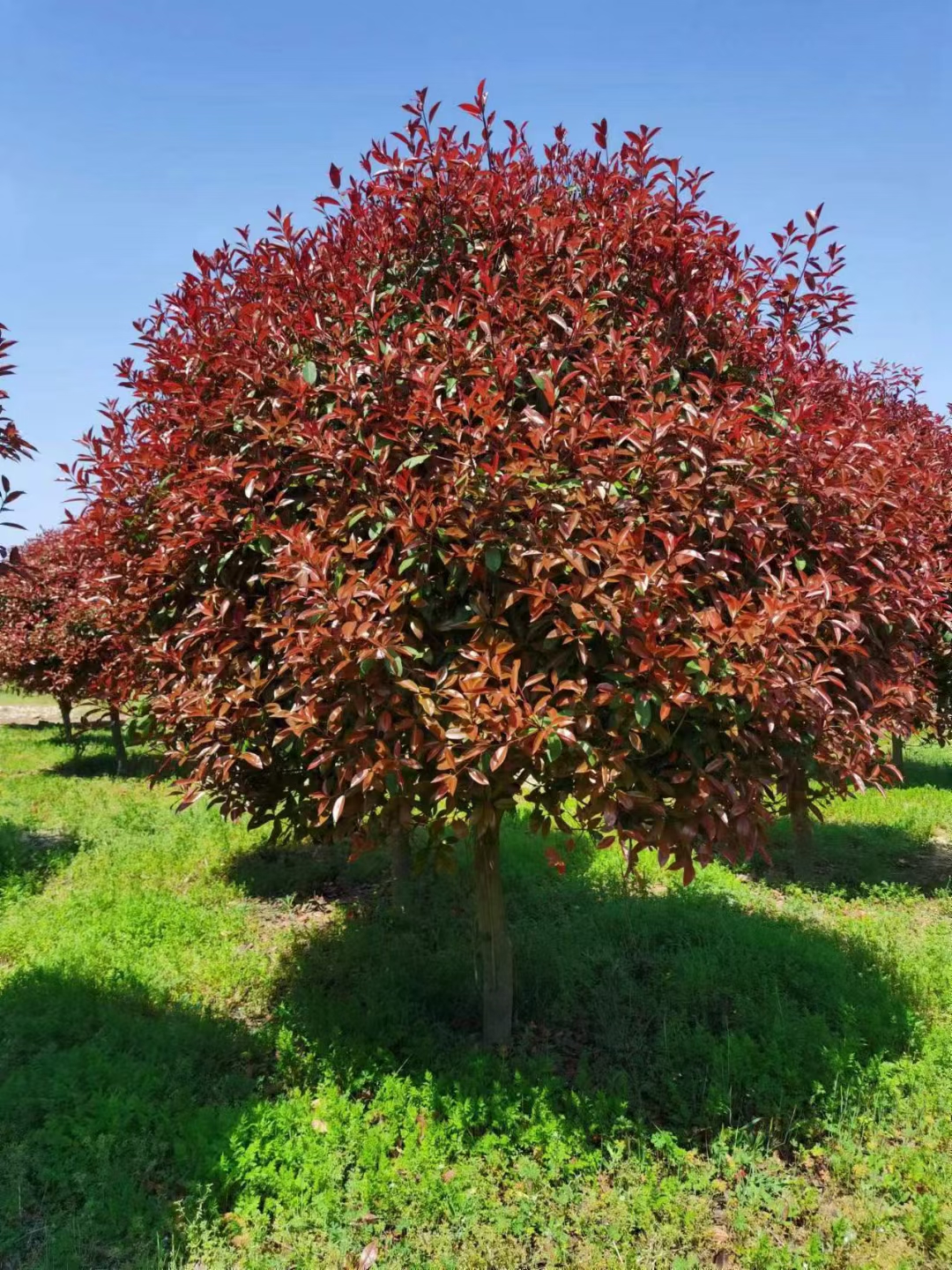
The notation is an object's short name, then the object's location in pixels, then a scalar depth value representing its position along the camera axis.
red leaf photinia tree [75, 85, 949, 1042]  3.28
